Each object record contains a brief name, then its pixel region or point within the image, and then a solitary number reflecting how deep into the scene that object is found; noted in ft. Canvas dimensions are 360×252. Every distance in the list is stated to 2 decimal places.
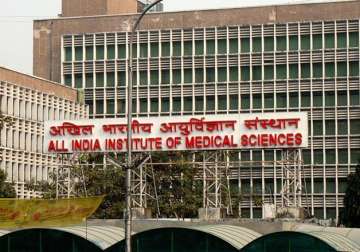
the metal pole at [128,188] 141.90
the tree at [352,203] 281.95
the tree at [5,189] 253.94
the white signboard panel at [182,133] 224.74
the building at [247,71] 375.66
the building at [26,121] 341.00
